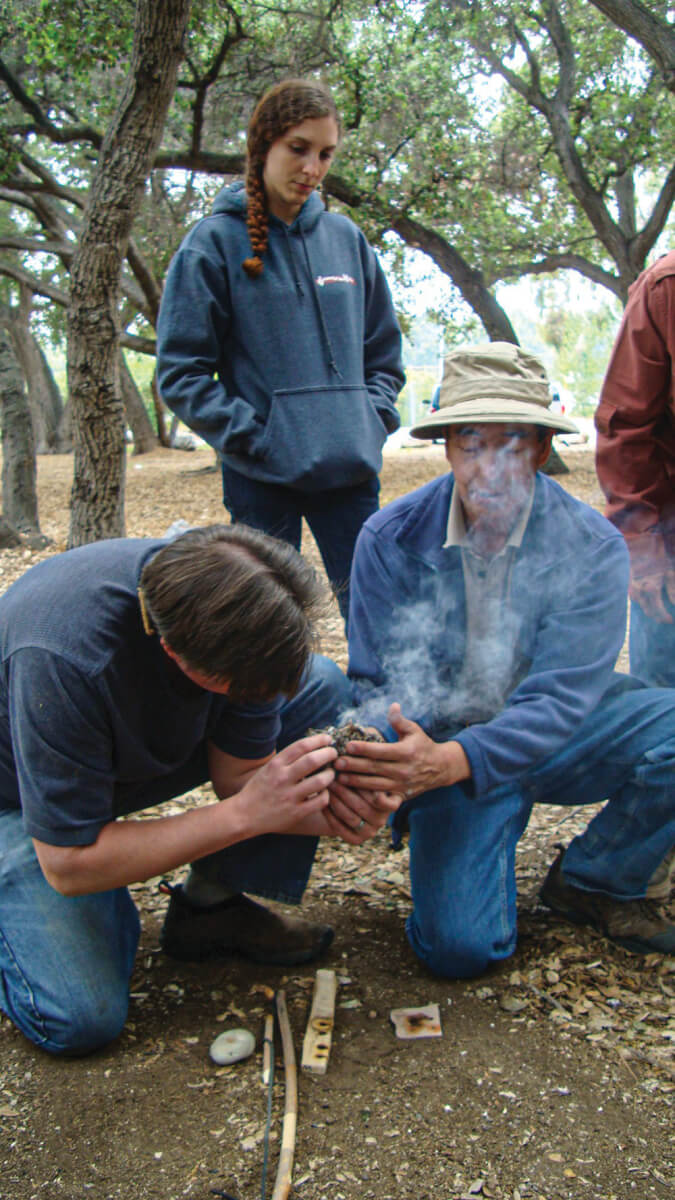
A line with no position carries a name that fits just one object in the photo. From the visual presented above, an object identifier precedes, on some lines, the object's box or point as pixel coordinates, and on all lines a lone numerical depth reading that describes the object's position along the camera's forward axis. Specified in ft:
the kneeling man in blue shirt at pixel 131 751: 5.87
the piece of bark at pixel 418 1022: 7.35
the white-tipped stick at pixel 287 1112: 5.87
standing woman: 10.15
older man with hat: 7.67
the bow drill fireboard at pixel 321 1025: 7.04
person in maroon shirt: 9.40
